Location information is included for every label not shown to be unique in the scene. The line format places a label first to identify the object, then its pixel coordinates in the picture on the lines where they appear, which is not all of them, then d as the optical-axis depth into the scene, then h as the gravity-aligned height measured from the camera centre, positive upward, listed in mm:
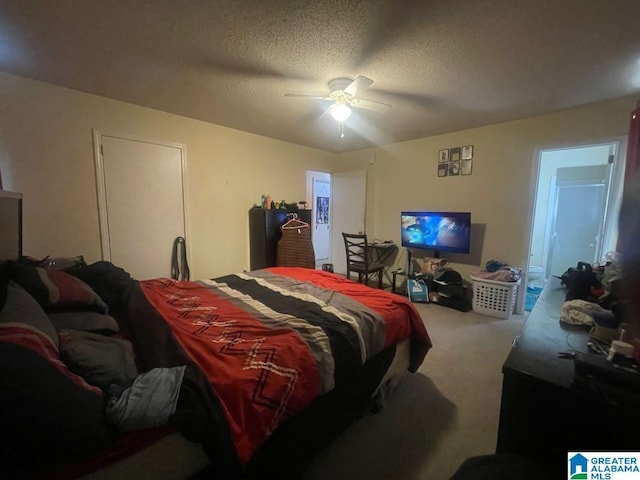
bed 740 -629
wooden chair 3863 -738
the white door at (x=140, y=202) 2766 +83
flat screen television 3506 -226
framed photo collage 3572 +740
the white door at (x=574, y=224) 3914 -105
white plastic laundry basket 3121 -968
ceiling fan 2083 +1022
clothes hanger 3921 -175
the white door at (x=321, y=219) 5828 -142
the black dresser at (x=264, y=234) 3779 -321
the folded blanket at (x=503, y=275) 3102 -697
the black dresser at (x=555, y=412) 835 -654
